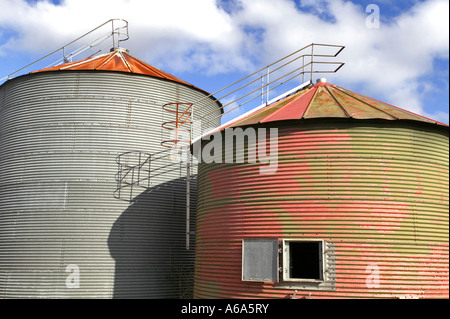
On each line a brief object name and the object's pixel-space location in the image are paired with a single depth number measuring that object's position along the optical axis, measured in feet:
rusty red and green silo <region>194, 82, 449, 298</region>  40.29
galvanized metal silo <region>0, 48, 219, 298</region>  60.18
